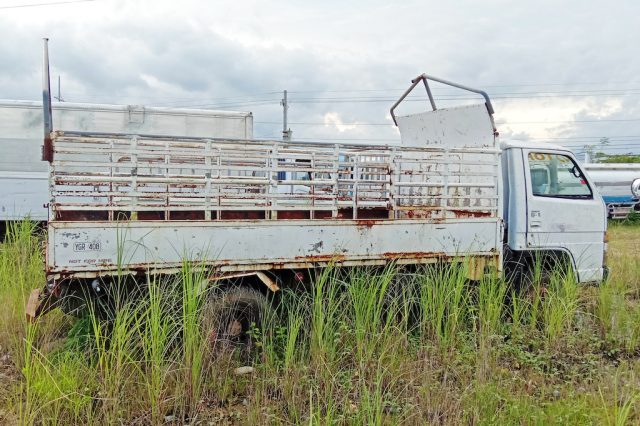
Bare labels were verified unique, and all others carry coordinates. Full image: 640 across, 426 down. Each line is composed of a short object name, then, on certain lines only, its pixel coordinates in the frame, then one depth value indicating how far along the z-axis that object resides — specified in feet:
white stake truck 11.96
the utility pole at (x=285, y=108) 91.72
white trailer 32.45
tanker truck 62.13
